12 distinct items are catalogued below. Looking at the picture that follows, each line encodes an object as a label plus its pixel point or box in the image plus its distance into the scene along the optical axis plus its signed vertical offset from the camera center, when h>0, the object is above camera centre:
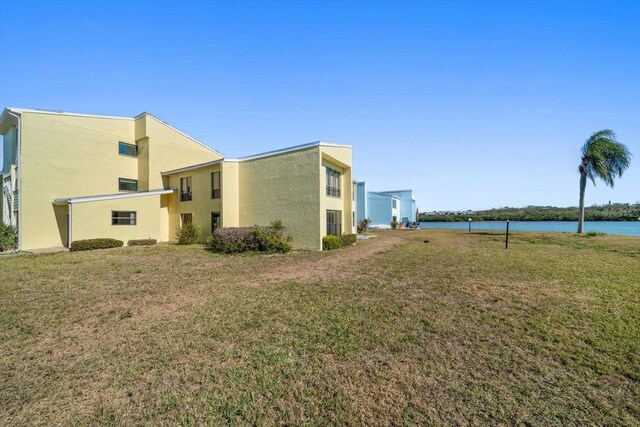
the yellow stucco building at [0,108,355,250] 16.80 +2.10
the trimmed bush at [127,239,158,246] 18.60 -1.93
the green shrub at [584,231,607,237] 21.03 -1.89
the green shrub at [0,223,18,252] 16.45 -1.31
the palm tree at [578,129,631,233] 23.61 +4.41
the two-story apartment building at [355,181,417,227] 36.84 +1.01
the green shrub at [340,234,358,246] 18.00 -1.85
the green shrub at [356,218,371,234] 29.12 -1.47
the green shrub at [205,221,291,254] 14.88 -1.50
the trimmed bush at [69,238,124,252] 15.79 -1.77
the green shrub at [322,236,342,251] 16.33 -1.83
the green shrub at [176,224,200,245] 18.75 -1.38
